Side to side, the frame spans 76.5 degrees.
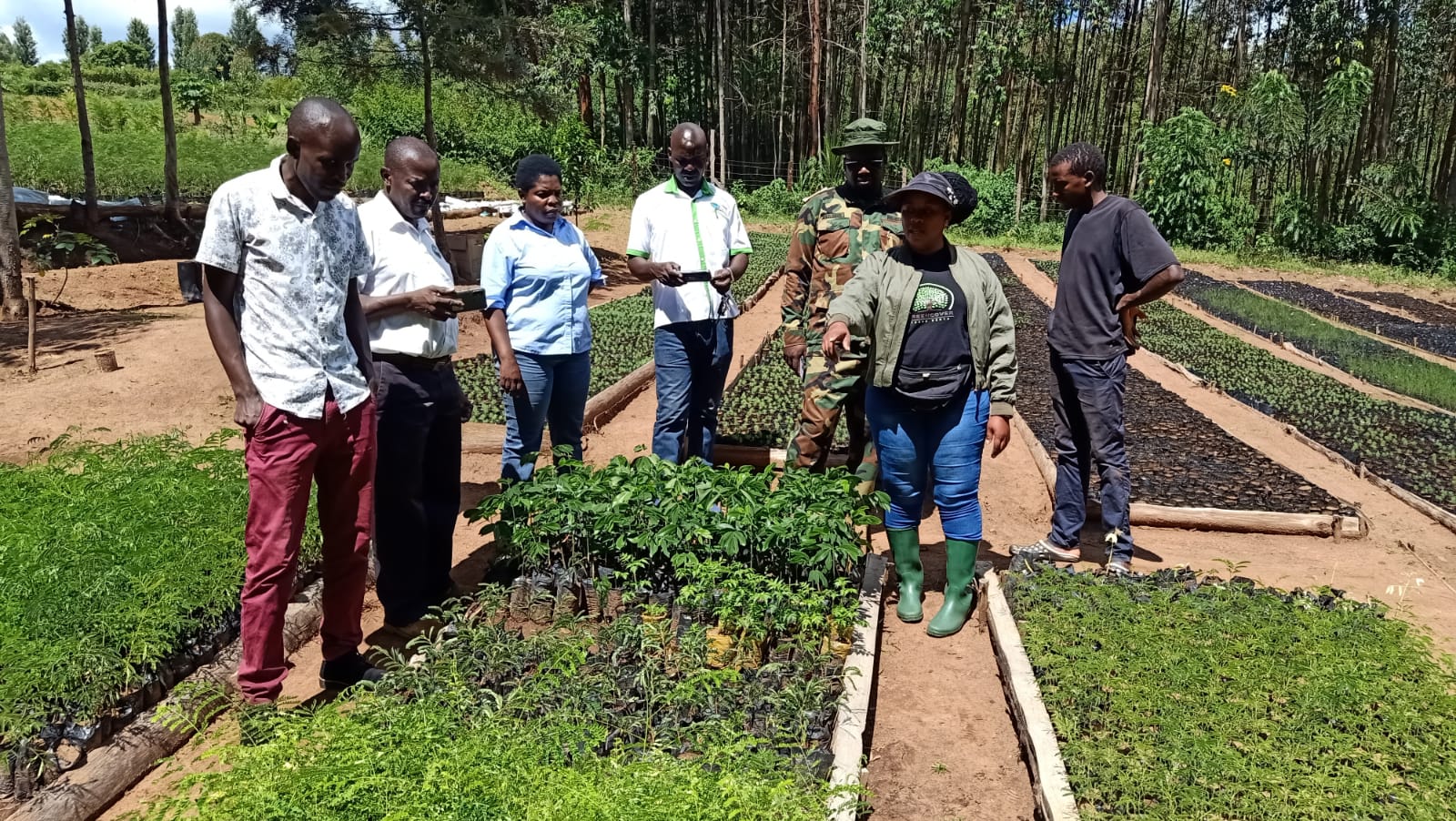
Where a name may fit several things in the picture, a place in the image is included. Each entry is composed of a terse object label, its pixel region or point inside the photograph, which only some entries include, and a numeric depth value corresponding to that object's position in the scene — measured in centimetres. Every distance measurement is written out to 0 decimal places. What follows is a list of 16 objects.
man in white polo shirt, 480
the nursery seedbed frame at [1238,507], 543
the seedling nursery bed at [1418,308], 1400
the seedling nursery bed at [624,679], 225
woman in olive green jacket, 383
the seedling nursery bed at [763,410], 640
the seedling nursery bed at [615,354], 790
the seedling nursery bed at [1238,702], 272
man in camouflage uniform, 461
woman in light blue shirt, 432
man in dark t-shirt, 439
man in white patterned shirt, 286
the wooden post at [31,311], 701
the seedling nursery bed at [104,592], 289
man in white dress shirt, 360
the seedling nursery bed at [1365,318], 1209
